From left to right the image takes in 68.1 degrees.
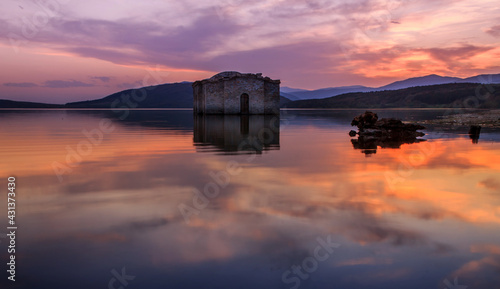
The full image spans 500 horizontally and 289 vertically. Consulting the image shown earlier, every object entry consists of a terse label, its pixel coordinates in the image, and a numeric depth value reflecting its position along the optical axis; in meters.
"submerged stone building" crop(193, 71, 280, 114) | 42.41
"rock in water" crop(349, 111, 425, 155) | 15.00
